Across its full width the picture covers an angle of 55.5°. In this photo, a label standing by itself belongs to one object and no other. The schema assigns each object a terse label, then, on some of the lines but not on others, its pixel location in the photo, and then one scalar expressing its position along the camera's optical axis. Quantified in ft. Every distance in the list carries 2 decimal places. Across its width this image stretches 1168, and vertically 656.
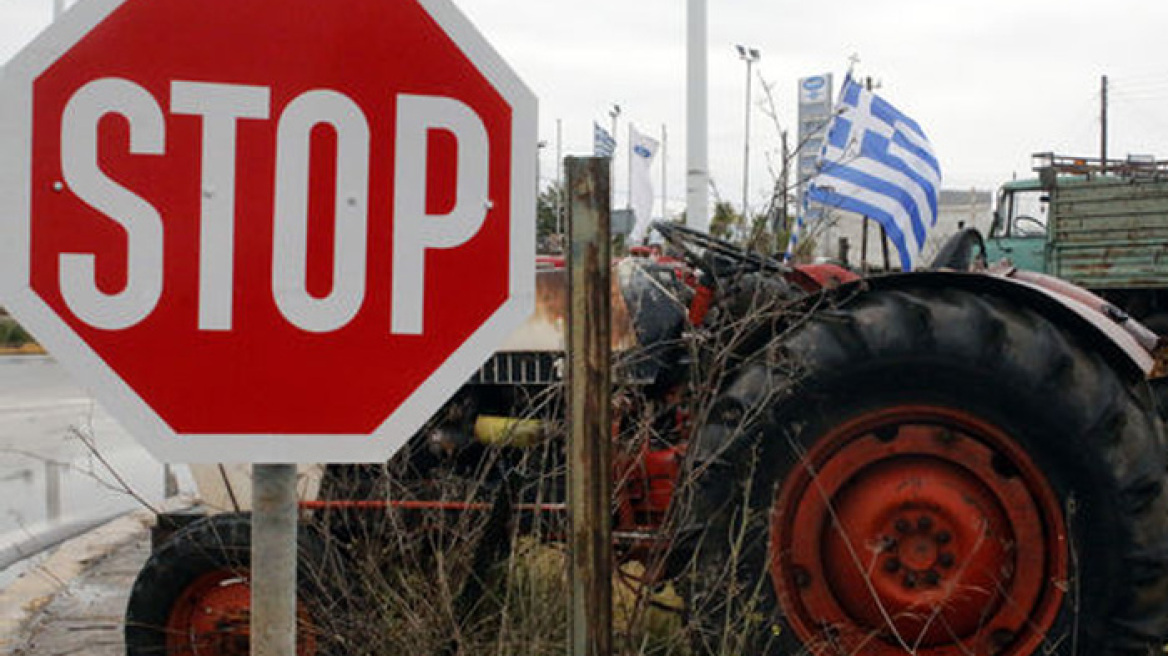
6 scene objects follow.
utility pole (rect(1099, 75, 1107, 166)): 155.94
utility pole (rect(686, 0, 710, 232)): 44.73
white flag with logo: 60.75
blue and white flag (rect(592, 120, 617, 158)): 56.95
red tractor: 9.50
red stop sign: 4.50
